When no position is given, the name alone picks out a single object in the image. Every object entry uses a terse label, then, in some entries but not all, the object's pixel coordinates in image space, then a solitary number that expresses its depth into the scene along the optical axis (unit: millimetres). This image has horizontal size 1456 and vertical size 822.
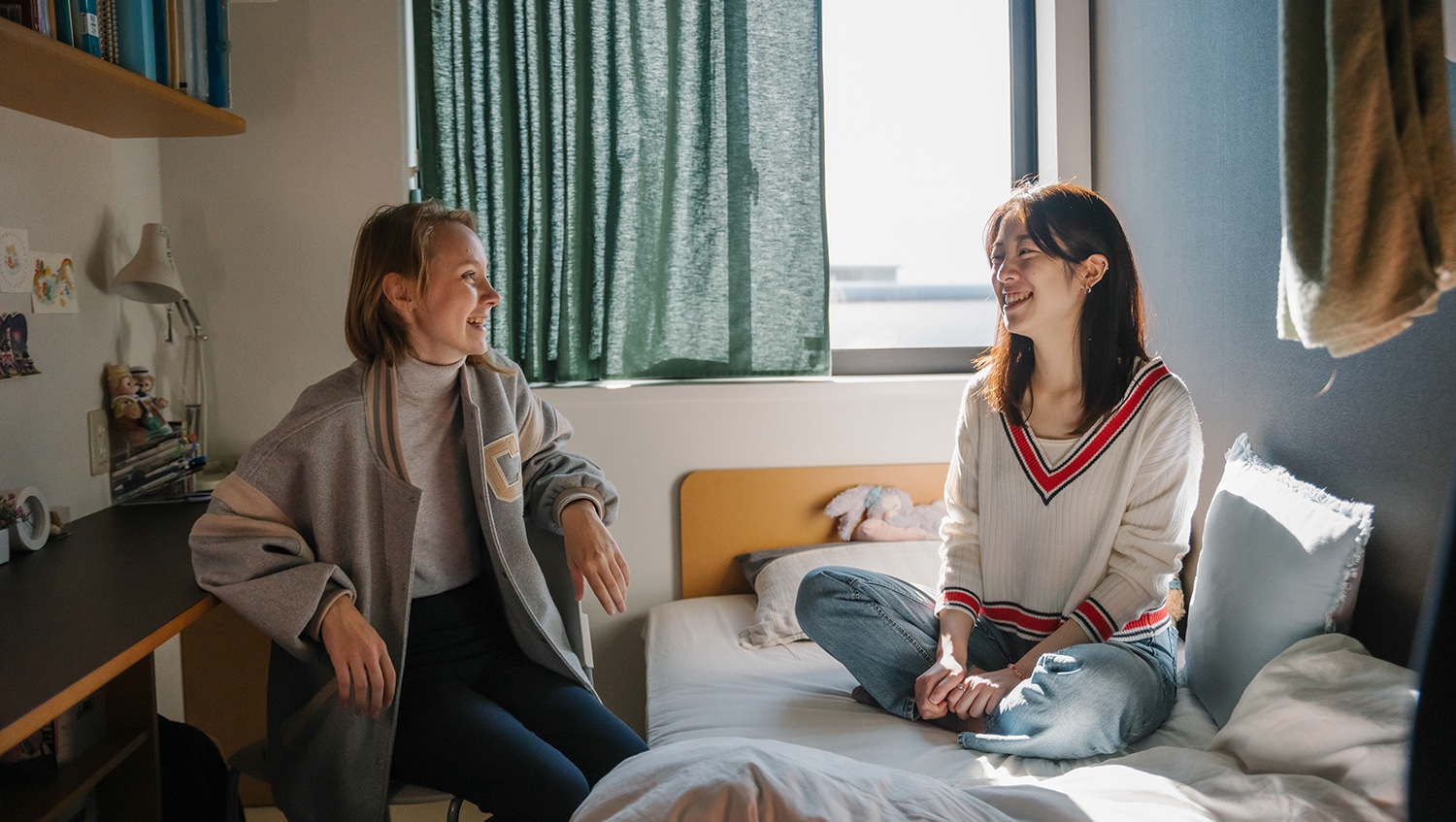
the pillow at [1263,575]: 1433
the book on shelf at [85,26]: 1565
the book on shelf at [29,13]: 1402
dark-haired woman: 1633
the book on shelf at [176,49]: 1843
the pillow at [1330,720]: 1149
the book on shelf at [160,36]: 1804
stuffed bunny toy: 2500
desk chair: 1453
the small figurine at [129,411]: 2018
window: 2717
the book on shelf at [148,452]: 2053
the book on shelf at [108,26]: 1654
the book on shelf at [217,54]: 1992
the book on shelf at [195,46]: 1903
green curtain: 2531
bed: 950
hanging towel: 831
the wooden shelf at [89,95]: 1438
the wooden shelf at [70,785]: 1407
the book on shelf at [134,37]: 1692
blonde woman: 1385
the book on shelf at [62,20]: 1525
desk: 1098
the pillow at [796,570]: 2152
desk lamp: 2021
